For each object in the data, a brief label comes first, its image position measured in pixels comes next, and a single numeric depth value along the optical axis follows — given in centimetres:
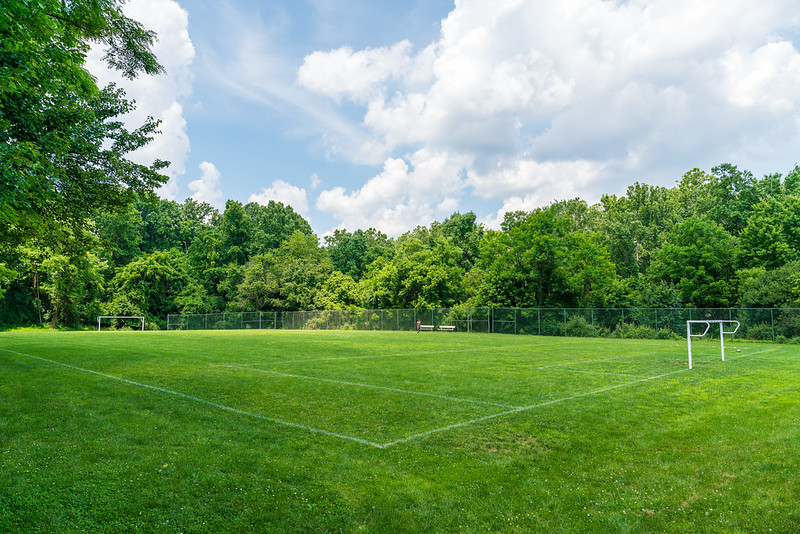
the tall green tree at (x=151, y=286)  5616
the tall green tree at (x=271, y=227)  7538
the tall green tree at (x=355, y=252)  8069
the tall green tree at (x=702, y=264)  4200
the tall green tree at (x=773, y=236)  4088
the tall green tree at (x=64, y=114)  826
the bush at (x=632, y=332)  3378
